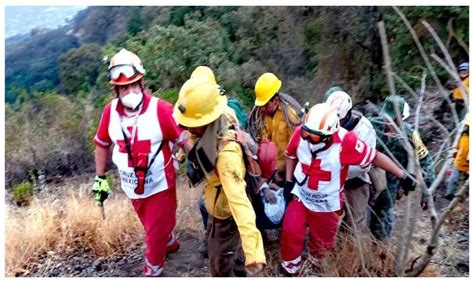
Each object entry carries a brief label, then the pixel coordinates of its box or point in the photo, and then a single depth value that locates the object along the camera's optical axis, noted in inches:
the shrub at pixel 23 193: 333.1
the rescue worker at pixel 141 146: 168.9
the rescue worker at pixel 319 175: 164.2
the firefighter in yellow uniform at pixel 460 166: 241.6
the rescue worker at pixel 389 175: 186.7
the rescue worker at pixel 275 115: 200.5
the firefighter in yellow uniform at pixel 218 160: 140.2
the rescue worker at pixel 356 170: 177.6
